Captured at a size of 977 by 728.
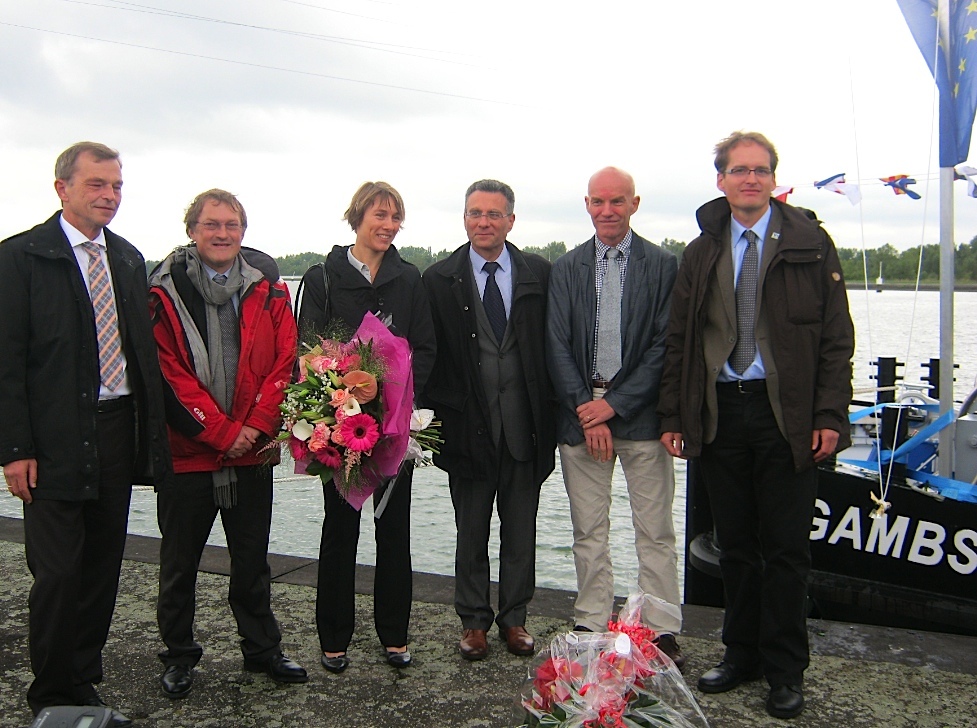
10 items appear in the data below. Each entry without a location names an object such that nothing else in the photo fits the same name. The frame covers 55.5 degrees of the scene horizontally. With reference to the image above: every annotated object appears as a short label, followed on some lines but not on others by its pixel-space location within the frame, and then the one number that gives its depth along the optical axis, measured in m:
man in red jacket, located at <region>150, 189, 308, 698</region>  3.49
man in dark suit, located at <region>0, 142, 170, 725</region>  3.08
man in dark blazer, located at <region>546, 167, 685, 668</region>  3.85
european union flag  5.41
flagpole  5.39
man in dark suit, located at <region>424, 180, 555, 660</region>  3.93
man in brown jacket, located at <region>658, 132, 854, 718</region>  3.37
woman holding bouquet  3.73
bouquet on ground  2.23
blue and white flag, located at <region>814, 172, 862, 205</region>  7.08
